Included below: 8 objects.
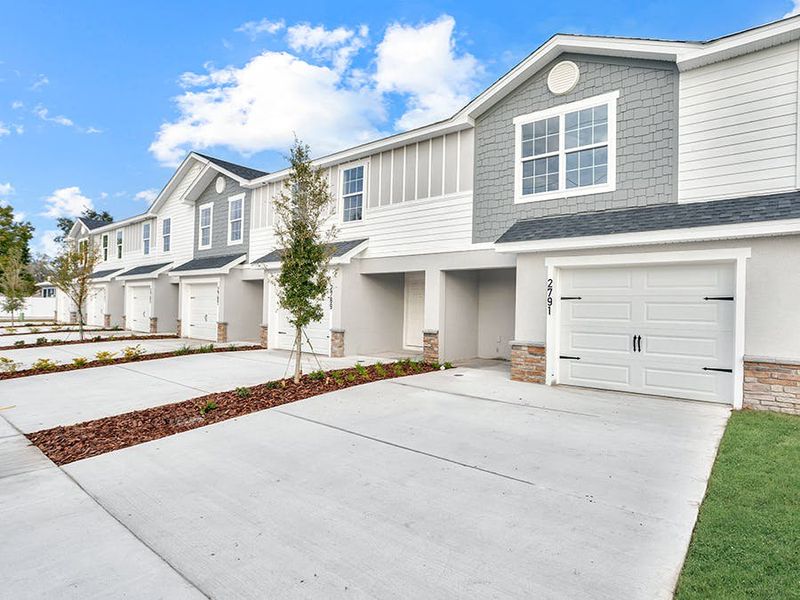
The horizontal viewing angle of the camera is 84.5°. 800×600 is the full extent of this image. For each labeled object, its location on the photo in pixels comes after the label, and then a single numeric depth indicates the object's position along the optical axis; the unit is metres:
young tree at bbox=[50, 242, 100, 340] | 17.53
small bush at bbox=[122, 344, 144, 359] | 12.44
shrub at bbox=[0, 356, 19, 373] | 10.91
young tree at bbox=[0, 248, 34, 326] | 25.52
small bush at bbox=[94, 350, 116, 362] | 11.94
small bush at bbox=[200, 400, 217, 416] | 6.91
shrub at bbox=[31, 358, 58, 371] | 10.76
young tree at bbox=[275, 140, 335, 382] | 8.84
